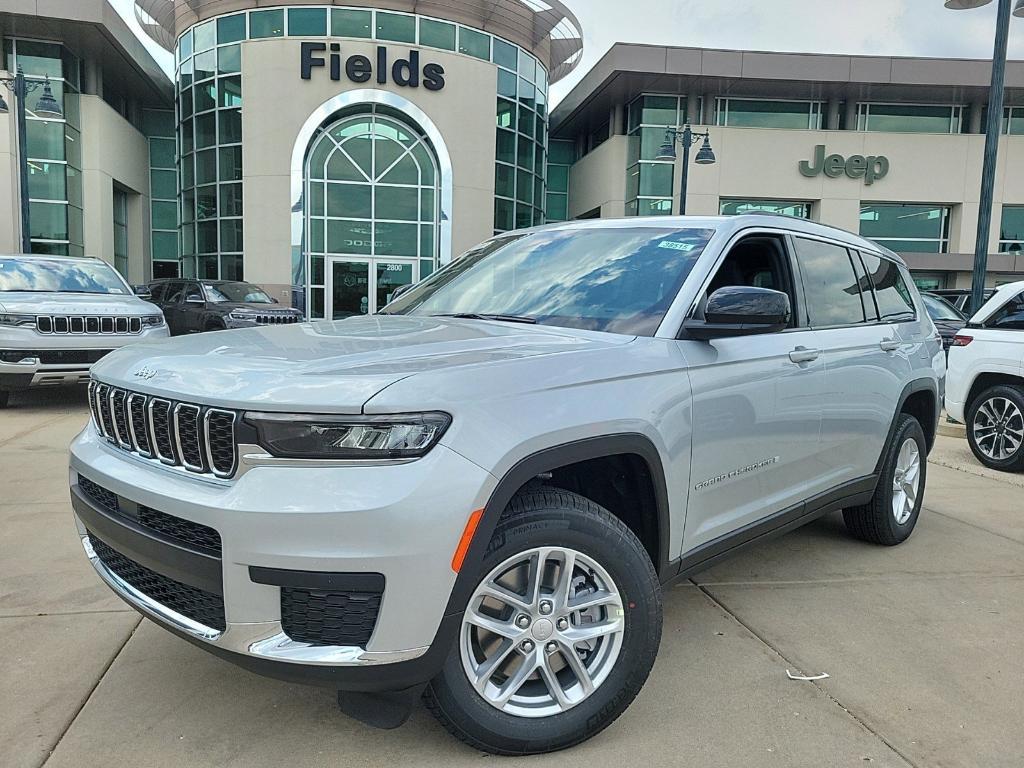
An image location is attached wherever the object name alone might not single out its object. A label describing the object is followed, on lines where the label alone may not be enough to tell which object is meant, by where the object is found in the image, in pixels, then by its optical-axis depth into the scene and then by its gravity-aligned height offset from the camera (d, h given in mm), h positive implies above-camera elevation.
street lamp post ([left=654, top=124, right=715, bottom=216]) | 18725 +3223
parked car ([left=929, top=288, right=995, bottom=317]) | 14113 -198
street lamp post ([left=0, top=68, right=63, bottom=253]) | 15961 +3149
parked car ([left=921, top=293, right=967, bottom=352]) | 11523 -450
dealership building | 23672 +4619
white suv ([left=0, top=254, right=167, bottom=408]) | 8352 -668
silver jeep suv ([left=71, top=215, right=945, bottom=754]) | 2027 -602
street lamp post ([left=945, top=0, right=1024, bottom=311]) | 10727 +2179
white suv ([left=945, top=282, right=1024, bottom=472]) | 6785 -821
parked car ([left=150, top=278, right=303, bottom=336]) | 15109 -779
